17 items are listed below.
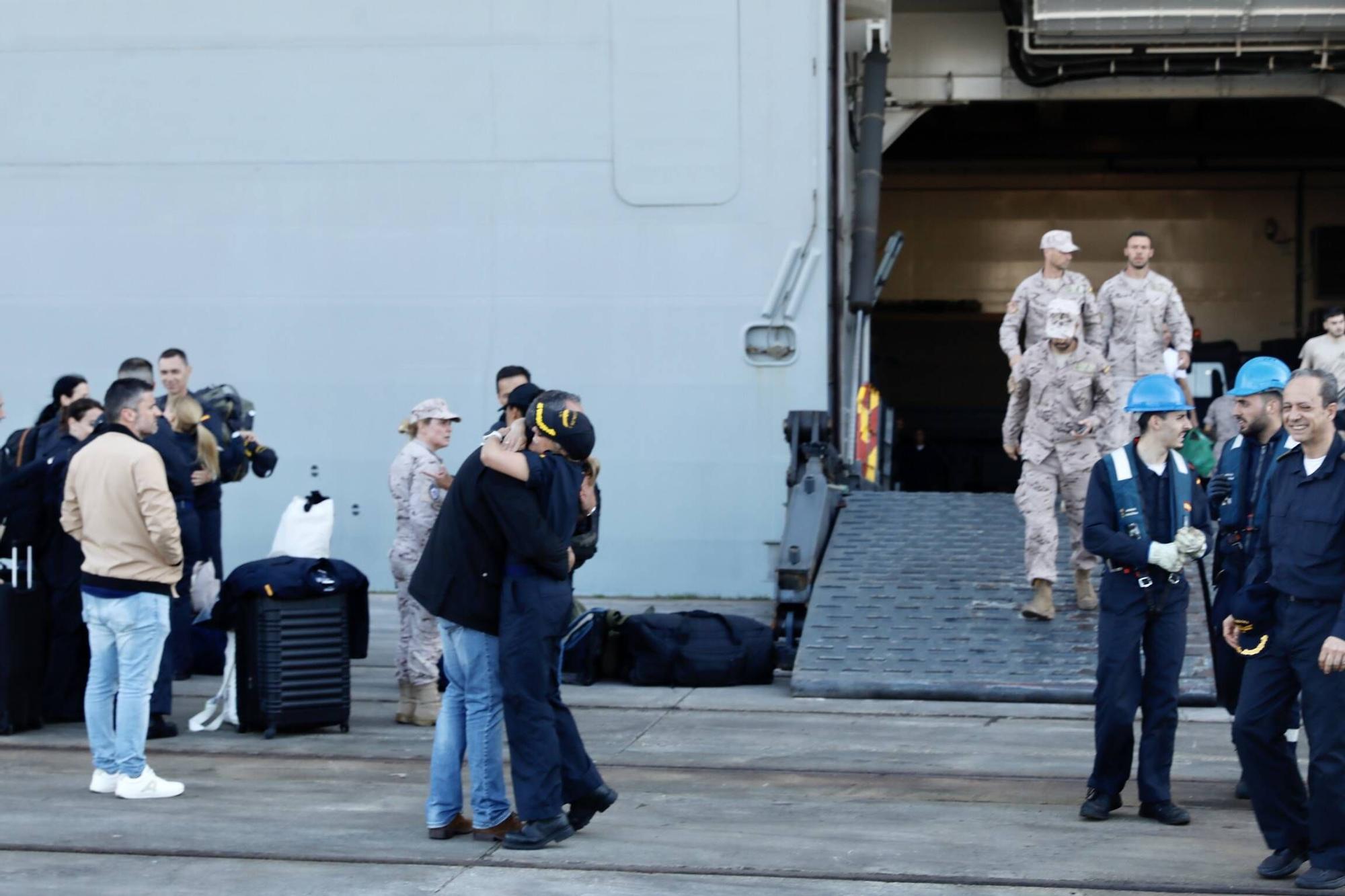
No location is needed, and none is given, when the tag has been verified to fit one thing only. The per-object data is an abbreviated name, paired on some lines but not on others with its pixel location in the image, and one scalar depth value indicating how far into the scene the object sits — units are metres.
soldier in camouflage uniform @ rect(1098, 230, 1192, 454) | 11.23
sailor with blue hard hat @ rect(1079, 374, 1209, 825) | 6.41
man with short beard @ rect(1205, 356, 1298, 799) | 6.72
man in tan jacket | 6.97
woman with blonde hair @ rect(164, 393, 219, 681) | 9.20
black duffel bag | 9.91
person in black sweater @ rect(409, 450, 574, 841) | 5.95
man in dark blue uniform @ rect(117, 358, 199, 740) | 8.01
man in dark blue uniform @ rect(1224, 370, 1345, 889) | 5.41
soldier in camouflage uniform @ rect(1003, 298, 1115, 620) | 9.76
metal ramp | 9.37
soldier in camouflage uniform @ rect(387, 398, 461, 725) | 8.51
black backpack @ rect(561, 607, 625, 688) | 9.96
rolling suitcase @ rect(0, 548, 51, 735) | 8.33
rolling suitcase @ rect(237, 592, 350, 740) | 8.32
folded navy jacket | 8.34
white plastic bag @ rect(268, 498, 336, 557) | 8.67
